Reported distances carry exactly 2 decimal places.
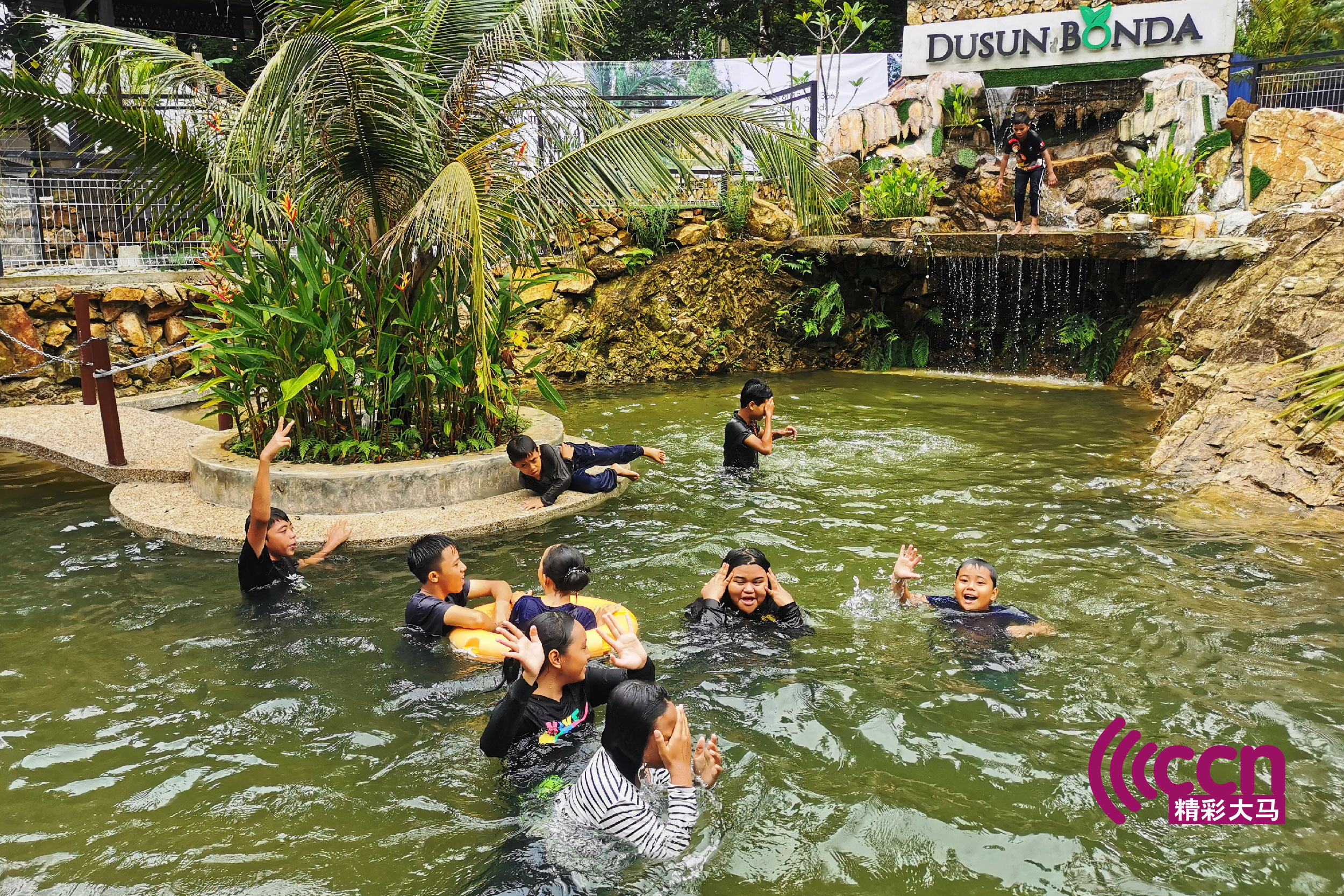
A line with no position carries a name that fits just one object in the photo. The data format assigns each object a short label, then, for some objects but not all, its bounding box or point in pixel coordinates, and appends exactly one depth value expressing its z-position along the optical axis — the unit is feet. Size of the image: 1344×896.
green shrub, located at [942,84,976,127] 64.95
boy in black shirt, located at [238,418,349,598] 21.27
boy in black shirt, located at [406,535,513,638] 19.86
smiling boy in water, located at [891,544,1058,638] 19.72
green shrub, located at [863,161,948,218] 56.75
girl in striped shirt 12.94
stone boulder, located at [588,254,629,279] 56.44
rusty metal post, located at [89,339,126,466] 31.14
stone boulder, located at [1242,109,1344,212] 52.49
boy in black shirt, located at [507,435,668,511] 28.63
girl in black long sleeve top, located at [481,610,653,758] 13.96
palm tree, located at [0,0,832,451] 26.76
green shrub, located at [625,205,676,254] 56.39
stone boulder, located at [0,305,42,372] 43.78
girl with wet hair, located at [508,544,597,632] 18.07
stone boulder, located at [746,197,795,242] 58.44
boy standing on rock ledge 51.10
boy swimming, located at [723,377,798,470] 31.01
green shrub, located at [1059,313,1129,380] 51.75
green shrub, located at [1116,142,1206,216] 50.19
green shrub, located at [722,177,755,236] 57.88
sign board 63.21
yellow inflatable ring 18.99
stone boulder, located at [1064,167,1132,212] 61.00
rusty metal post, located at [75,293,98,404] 35.25
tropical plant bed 27.99
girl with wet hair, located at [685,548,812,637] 19.56
